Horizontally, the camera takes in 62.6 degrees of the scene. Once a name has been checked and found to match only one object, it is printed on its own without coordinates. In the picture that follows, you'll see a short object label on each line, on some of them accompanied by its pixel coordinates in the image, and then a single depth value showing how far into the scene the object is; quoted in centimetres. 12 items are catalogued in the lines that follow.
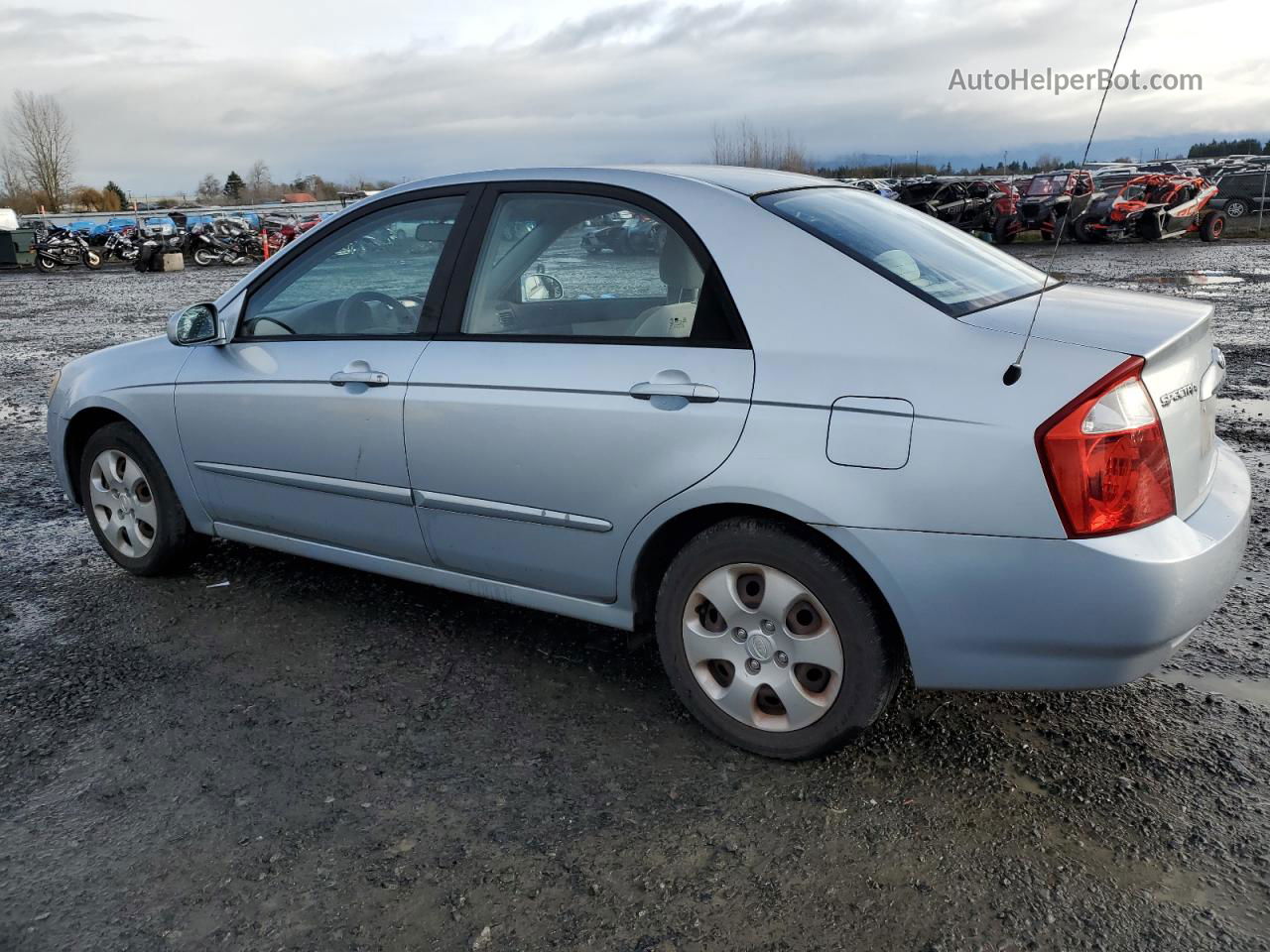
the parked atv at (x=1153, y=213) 2444
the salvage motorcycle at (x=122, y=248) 3334
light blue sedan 248
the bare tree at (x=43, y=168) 8938
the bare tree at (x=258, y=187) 11740
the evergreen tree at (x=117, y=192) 10238
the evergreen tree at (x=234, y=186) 12122
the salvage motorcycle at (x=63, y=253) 3128
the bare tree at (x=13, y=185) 8888
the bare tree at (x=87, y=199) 9516
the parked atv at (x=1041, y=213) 2464
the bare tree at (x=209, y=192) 12235
